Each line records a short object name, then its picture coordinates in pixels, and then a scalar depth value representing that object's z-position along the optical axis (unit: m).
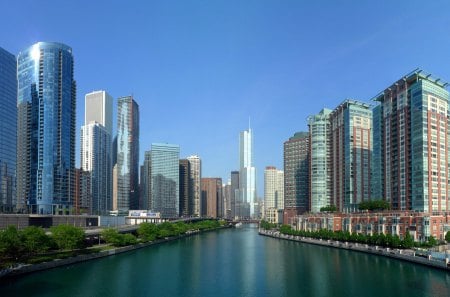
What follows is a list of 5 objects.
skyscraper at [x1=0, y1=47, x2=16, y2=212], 165.12
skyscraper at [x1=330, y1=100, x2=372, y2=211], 181.00
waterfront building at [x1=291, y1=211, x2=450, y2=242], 118.12
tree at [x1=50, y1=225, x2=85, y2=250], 103.69
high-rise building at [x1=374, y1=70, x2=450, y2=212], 128.12
